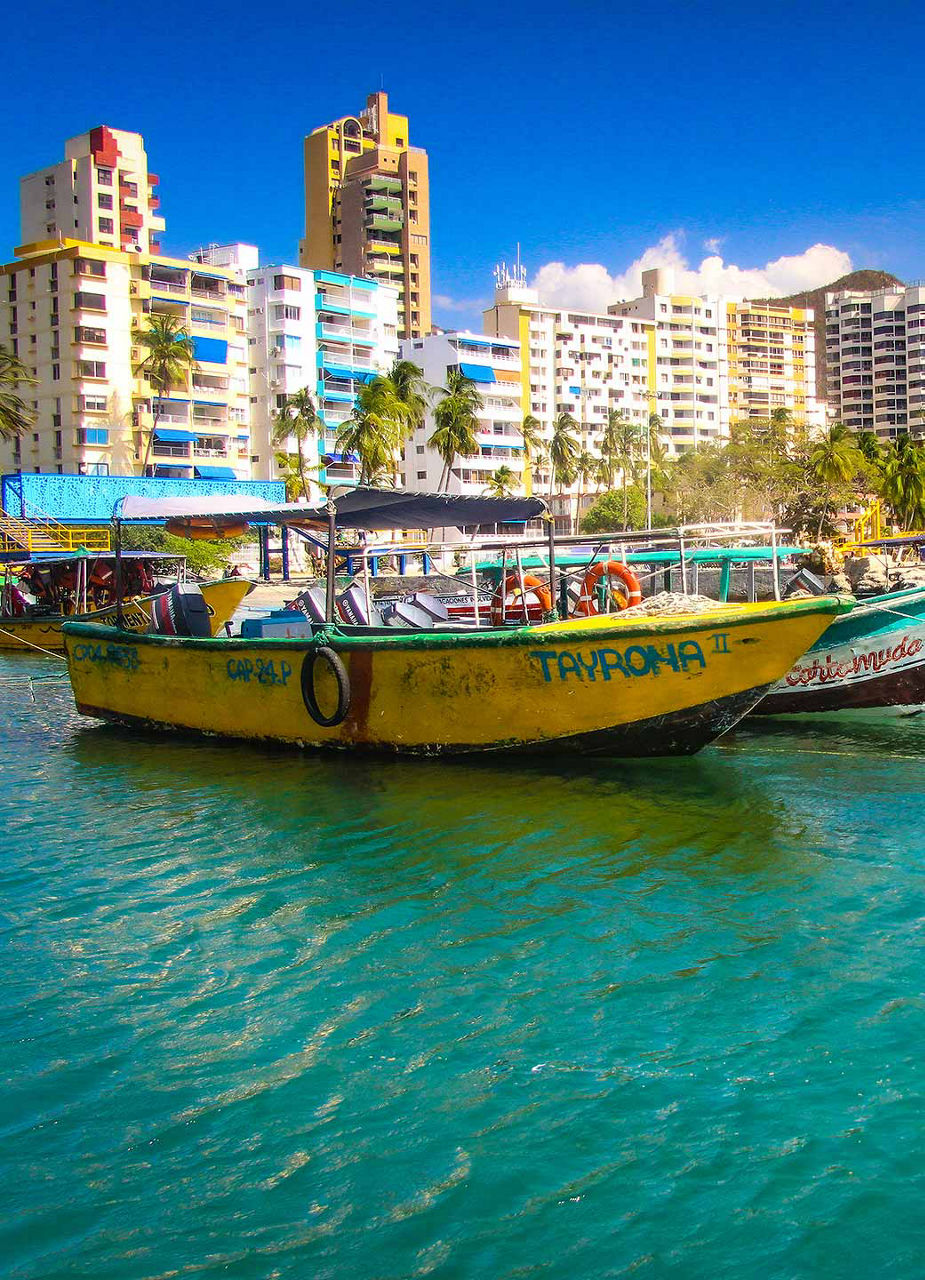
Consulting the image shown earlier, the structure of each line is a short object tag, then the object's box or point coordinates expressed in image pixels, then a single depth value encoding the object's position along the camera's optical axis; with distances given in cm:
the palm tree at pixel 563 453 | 8700
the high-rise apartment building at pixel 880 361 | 13738
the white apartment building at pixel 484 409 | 8344
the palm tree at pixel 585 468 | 9388
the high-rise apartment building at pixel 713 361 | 11644
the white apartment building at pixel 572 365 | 10088
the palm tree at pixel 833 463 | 6525
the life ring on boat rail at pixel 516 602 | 1516
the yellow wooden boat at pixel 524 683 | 1059
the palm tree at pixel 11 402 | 5275
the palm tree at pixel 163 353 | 6216
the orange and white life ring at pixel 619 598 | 1470
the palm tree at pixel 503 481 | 7831
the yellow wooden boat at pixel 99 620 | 2234
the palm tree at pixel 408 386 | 6844
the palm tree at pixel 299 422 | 6688
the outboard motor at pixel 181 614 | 1427
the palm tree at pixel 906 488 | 6744
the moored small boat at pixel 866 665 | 1448
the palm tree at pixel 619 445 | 9631
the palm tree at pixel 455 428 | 6862
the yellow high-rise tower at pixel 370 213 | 10550
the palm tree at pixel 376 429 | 6004
